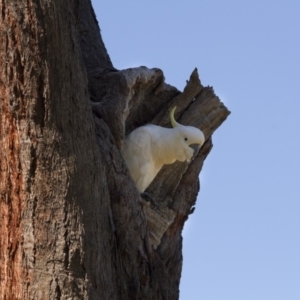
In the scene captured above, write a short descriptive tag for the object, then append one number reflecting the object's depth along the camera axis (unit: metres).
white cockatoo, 7.04
